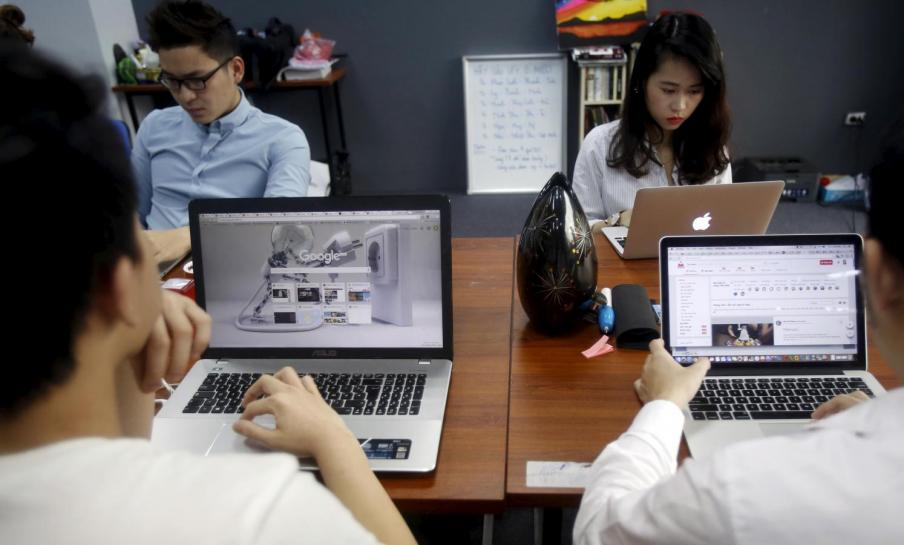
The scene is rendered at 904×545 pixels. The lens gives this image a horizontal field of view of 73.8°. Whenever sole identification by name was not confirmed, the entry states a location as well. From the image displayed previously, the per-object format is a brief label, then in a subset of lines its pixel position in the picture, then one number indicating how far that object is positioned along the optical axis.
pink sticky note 1.15
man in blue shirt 1.83
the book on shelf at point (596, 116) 3.68
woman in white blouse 1.79
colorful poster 3.44
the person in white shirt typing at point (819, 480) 0.54
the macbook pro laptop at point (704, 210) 1.35
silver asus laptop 1.04
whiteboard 3.79
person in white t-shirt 0.44
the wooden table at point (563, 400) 0.90
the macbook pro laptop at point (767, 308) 1.04
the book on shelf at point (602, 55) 3.45
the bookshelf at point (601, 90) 3.53
